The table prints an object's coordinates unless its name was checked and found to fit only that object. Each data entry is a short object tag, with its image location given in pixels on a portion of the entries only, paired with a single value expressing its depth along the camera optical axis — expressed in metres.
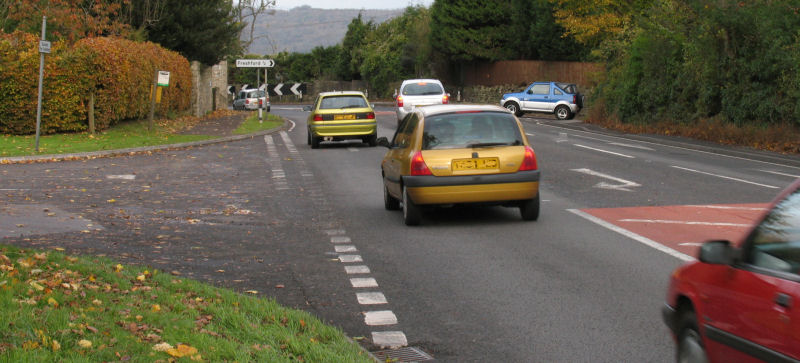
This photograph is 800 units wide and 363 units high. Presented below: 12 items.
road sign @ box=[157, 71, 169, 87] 31.64
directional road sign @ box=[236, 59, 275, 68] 39.03
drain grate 5.88
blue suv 44.41
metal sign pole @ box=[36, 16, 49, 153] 22.01
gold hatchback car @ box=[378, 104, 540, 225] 11.18
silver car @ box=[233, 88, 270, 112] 64.31
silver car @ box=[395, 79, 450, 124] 33.34
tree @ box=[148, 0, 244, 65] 44.06
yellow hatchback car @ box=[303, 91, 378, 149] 25.77
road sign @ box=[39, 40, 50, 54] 21.55
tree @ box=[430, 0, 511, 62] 62.81
